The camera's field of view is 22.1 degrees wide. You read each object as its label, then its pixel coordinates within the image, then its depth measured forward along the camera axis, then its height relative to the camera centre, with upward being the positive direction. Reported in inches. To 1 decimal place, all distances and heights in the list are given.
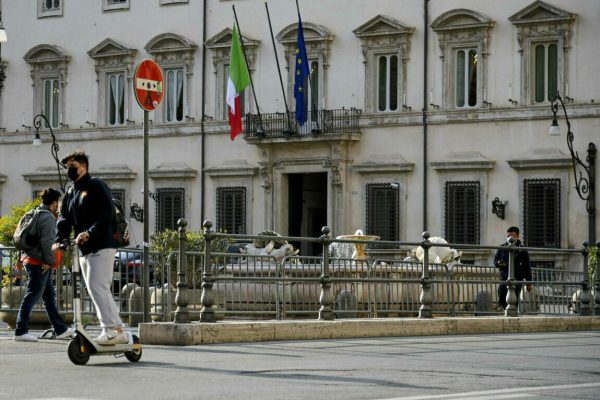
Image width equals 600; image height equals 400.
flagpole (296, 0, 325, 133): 1835.6 +161.8
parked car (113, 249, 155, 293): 775.7 -18.7
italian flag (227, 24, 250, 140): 1762.2 +175.0
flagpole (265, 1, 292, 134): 1834.4 +174.3
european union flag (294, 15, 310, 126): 1748.3 +185.2
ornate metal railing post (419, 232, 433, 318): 816.3 -31.2
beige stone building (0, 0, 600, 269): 1722.4 +147.1
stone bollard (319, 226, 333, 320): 743.1 -28.5
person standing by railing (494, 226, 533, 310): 933.8 -22.7
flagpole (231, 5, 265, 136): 1864.9 +152.9
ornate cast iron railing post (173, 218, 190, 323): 661.9 -25.0
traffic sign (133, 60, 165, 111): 681.6 +66.5
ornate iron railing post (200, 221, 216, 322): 672.4 -27.1
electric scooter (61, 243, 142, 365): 530.6 -39.5
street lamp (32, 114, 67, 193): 1903.3 +136.6
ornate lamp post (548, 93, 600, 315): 1672.0 +61.5
